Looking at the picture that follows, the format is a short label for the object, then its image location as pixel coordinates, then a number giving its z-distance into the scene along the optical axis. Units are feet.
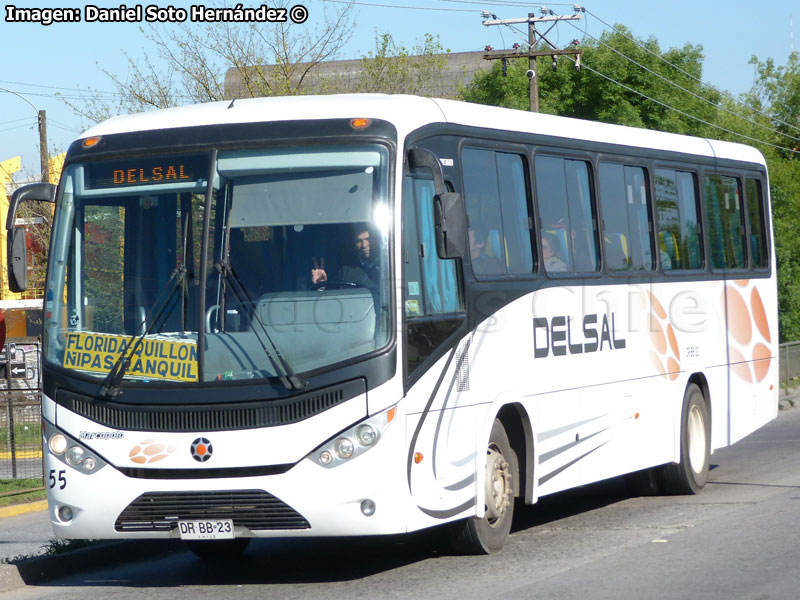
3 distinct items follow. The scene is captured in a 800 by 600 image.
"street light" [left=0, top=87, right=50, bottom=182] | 127.65
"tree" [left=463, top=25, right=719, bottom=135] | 155.33
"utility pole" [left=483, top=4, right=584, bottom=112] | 116.98
